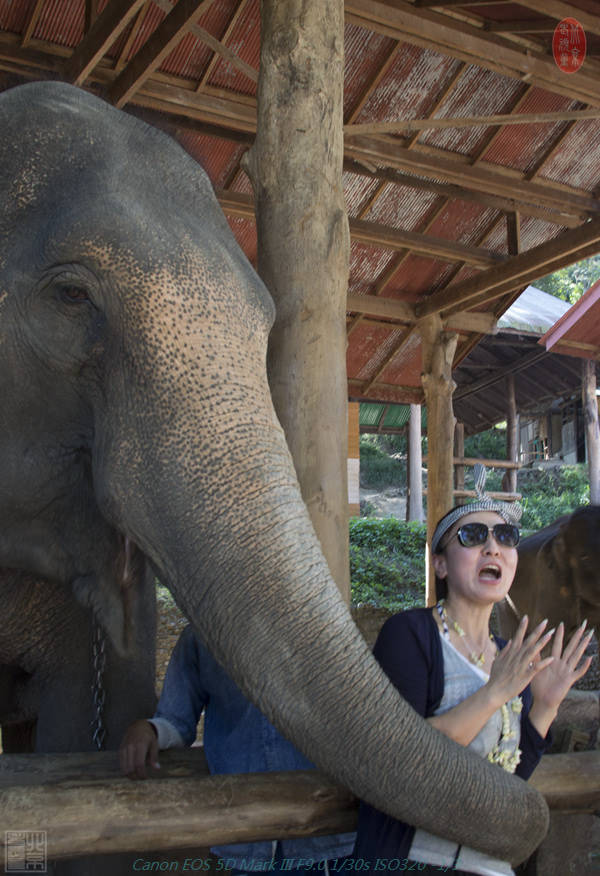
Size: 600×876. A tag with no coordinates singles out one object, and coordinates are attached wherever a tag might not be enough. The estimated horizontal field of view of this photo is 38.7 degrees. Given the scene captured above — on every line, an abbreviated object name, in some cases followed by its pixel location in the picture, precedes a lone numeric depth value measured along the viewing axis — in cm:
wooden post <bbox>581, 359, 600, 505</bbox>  1326
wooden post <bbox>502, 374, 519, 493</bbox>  1647
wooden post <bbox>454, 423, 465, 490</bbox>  1416
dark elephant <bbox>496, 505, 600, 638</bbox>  510
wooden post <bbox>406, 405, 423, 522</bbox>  1443
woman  168
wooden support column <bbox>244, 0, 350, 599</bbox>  234
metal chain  260
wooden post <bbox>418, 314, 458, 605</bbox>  799
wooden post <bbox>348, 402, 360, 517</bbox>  1455
